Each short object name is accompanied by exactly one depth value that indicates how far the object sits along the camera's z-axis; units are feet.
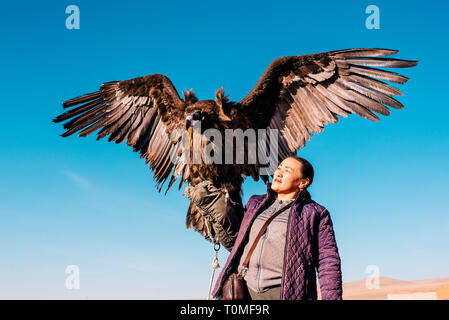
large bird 15.62
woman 8.98
